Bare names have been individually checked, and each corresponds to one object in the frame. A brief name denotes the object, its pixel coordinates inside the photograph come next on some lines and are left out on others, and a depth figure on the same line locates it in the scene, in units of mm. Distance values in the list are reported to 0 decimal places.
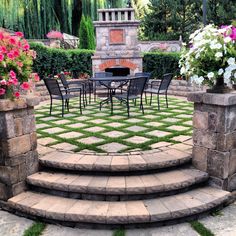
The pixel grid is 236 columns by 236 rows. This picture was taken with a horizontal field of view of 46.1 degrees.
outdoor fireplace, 8789
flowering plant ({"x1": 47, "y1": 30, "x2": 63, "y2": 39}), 11762
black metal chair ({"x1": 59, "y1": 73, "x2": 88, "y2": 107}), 6505
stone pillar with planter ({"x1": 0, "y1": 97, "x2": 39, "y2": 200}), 2793
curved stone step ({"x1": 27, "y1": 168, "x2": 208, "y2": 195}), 2742
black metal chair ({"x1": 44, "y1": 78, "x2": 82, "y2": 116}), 5345
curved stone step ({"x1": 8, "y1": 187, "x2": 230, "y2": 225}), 2477
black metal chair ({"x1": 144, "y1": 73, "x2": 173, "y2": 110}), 5961
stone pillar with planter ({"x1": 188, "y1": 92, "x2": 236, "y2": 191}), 2809
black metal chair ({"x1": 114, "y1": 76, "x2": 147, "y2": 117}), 5184
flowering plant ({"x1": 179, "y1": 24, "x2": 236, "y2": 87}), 2670
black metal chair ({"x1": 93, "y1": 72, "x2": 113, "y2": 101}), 7462
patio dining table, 5918
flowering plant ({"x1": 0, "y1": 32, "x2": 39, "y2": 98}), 2682
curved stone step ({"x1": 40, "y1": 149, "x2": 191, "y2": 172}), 2988
